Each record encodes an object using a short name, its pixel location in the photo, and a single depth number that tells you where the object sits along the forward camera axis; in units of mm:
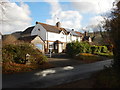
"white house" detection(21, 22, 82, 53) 27859
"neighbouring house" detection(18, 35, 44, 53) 22631
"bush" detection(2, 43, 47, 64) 10438
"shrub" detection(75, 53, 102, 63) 15288
